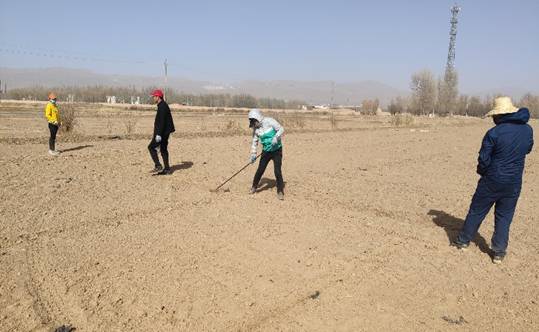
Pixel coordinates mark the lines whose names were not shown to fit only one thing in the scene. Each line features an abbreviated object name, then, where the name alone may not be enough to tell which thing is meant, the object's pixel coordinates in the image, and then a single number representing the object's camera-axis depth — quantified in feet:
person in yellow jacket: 36.68
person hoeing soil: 25.26
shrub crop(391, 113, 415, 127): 116.07
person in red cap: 30.14
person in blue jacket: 16.75
